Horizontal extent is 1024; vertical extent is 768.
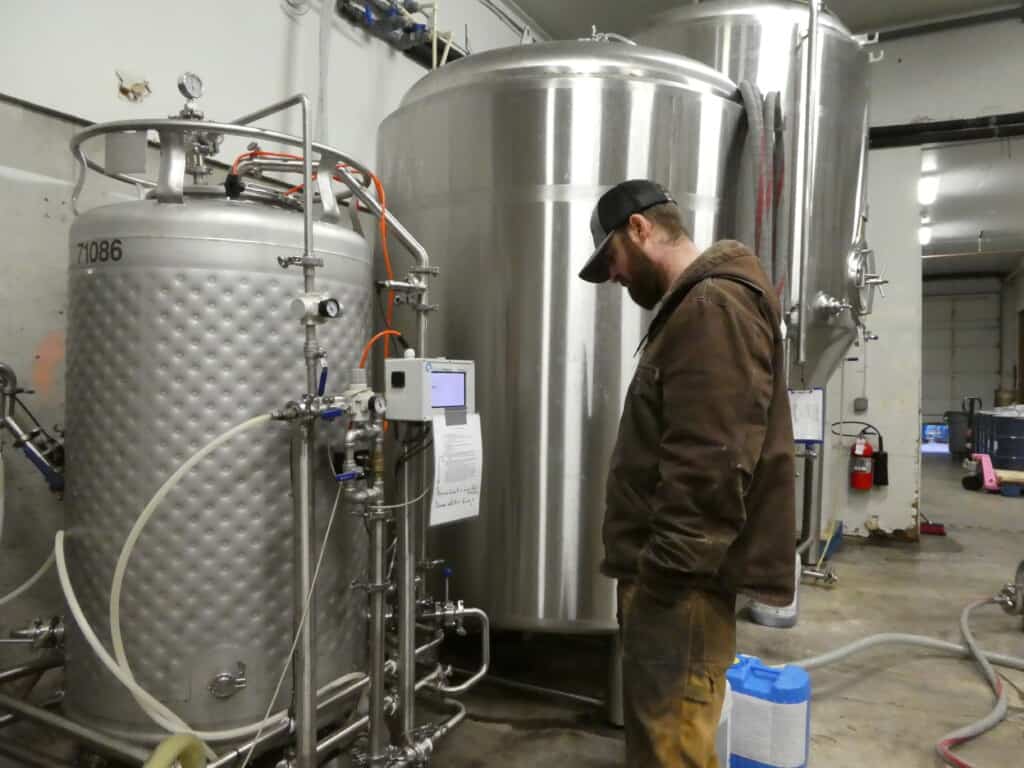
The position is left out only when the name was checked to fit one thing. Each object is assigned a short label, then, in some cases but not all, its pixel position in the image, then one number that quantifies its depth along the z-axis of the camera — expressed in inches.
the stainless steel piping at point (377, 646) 54.3
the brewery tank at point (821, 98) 101.9
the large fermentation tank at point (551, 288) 70.0
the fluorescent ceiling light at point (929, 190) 256.5
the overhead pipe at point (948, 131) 158.2
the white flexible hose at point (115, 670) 44.4
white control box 55.3
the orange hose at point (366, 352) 56.5
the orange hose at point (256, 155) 55.6
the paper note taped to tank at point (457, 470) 56.6
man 43.9
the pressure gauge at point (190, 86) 50.1
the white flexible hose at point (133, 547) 43.4
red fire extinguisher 170.6
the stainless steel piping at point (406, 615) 58.5
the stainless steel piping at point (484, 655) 65.4
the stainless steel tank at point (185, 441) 46.5
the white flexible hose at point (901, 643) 90.4
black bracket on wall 99.0
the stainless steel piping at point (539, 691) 78.7
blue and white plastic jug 64.4
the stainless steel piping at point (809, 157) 92.7
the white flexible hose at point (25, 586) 55.5
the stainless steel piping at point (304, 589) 46.2
